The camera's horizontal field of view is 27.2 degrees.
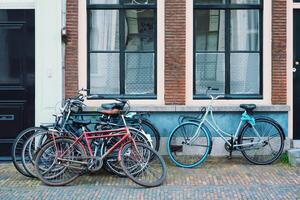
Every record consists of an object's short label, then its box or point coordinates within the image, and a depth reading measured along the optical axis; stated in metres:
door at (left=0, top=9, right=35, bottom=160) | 10.76
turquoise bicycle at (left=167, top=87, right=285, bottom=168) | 10.30
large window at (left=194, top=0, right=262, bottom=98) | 11.05
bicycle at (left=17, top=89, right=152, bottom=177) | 9.30
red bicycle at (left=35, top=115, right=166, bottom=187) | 8.92
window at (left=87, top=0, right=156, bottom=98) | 11.03
